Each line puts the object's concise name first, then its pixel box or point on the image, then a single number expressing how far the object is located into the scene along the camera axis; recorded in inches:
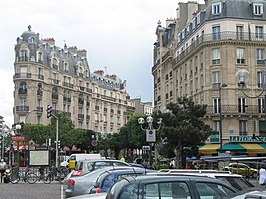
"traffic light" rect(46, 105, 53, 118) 1489.9
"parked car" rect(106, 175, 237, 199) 260.7
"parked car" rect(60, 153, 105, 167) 1398.9
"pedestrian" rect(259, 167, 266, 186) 908.0
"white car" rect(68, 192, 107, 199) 332.4
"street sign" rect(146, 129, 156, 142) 909.7
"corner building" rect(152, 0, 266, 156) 1854.1
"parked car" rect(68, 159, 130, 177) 657.0
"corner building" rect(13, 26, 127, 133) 2999.5
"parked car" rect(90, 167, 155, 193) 440.8
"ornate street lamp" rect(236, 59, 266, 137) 1096.0
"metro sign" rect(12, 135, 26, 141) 1427.2
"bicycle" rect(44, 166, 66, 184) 1191.6
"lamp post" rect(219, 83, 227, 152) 1697.8
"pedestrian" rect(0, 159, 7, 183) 1199.6
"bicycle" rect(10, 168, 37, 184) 1160.8
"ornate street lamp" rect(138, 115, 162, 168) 909.8
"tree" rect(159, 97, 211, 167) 1409.9
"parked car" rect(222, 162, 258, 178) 1319.1
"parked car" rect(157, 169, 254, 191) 350.6
